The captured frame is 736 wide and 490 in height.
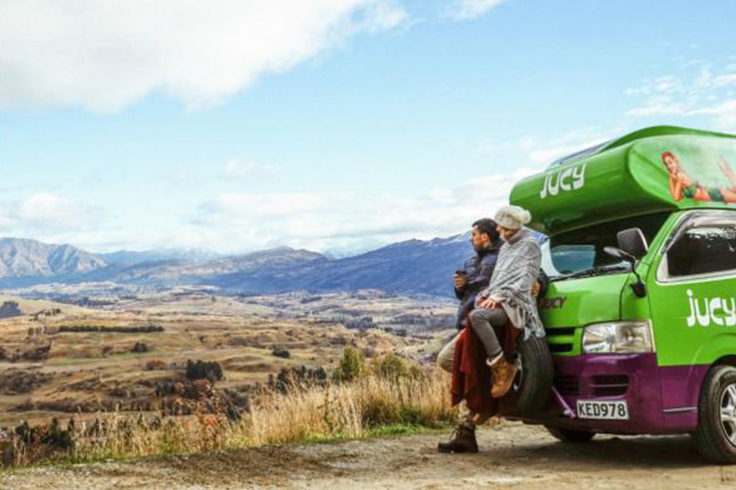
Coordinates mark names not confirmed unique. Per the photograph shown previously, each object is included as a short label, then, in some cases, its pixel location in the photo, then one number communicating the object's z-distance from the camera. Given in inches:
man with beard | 297.0
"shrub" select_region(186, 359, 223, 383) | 4554.6
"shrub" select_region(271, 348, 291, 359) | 5467.5
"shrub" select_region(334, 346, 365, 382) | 1505.7
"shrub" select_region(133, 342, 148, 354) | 6072.8
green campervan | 253.4
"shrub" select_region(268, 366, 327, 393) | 439.2
